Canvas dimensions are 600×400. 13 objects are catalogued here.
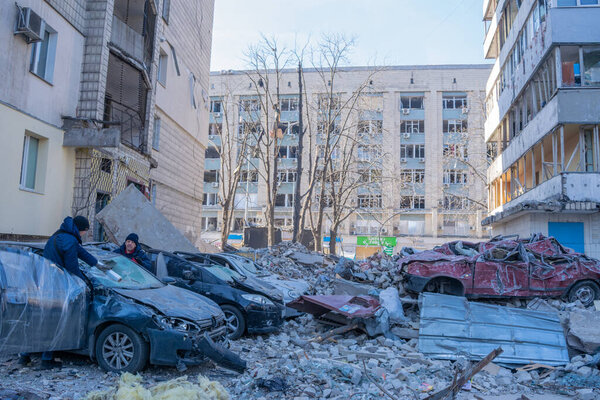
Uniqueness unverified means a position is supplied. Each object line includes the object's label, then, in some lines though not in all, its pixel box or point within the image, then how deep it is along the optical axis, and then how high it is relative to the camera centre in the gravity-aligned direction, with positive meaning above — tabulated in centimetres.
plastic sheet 518 -74
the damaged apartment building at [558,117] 1667 +518
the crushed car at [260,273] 1085 -75
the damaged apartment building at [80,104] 1093 +378
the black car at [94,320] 527 -92
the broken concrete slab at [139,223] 1269 +54
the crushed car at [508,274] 1162 -46
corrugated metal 795 -135
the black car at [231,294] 855 -87
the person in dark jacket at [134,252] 860 -17
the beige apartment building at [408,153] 4597 +977
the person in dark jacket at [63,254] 583 -18
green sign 4391 +99
